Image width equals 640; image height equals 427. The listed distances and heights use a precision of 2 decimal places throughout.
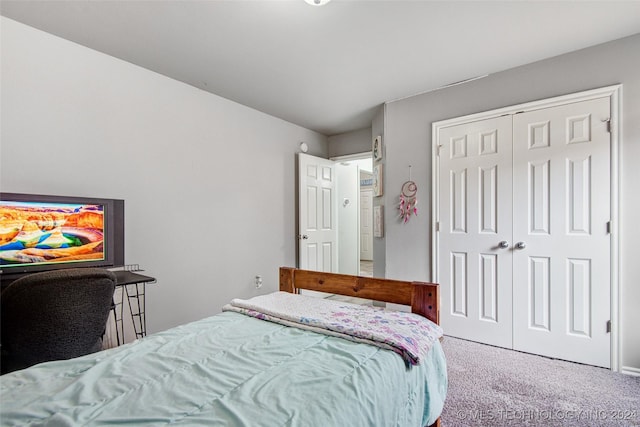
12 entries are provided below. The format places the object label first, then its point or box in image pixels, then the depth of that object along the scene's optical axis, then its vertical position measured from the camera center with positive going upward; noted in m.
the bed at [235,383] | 0.78 -0.53
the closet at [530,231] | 2.31 -0.16
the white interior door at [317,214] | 4.12 -0.02
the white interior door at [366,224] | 8.03 -0.31
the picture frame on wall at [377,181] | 3.55 +0.39
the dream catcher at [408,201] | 3.18 +0.13
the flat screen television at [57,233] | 1.86 -0.13
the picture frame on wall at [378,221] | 3.49 -0.10
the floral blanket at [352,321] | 1.17 -0.50
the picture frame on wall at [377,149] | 3.54 +0.78
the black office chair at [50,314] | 1.39 -0.49
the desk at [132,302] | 2.04 -0.73
